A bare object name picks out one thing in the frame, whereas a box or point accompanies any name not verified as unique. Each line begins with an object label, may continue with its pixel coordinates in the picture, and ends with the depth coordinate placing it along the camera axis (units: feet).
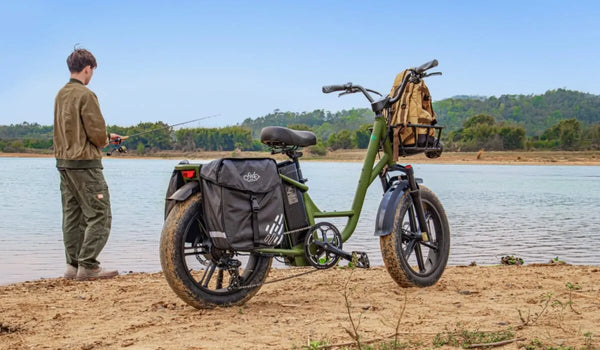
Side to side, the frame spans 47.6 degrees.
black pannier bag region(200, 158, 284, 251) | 15.33
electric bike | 15.51
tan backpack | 19.10
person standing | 20.95
